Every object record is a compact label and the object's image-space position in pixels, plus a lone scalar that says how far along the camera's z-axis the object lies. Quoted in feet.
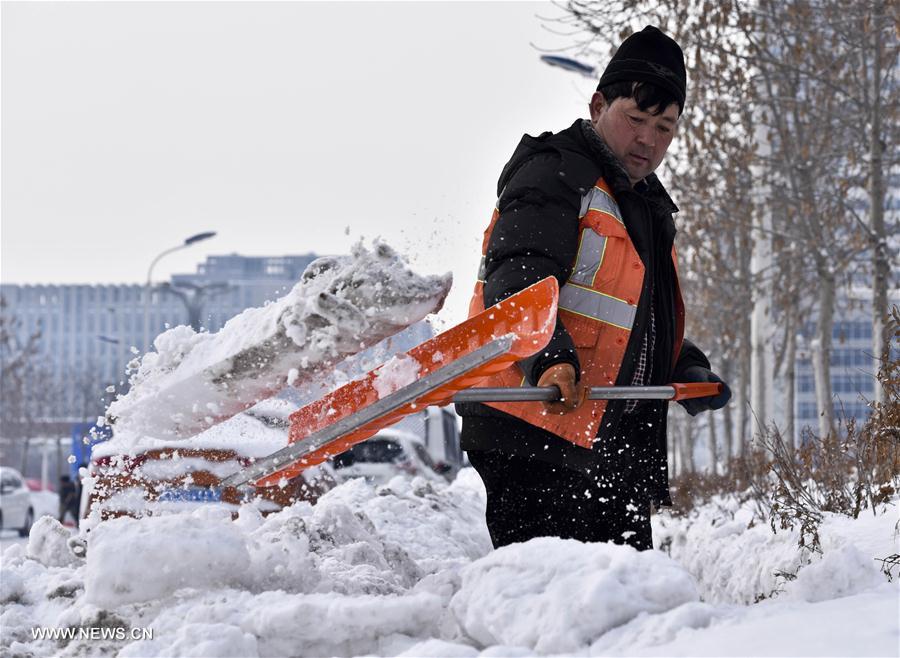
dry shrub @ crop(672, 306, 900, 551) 15.28
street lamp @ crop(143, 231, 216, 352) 113.09
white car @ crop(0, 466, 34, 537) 70.18
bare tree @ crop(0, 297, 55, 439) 132.02
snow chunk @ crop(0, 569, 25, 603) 13.71
